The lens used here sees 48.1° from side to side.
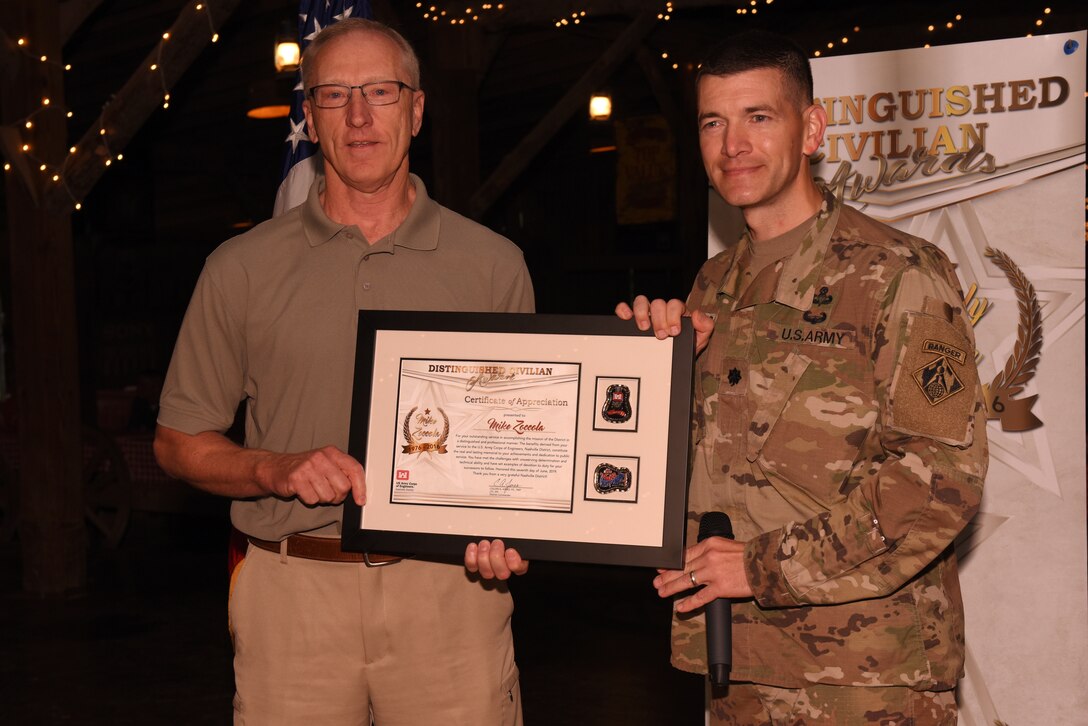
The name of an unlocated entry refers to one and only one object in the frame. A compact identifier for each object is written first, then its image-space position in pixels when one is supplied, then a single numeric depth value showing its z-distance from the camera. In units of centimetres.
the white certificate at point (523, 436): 204
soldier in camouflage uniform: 193
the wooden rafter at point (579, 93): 788
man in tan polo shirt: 223
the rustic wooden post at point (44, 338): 671
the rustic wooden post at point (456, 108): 752
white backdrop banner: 302
